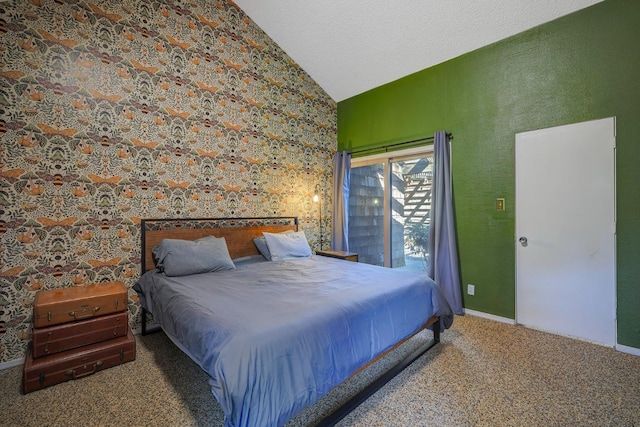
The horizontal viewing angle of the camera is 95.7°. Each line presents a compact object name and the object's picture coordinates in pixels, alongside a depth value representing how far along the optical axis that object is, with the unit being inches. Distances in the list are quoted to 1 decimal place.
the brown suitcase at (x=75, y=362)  77.2
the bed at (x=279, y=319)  53.2
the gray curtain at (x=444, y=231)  133.6
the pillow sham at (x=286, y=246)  137.3
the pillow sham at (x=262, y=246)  138.7
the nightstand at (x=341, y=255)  158.7
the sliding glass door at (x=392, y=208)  158.4
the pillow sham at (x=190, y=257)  107.2
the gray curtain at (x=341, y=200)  181.3
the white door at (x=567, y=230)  101.6
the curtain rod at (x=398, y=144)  145.9
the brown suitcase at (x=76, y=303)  80.4
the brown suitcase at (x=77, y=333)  79.4
